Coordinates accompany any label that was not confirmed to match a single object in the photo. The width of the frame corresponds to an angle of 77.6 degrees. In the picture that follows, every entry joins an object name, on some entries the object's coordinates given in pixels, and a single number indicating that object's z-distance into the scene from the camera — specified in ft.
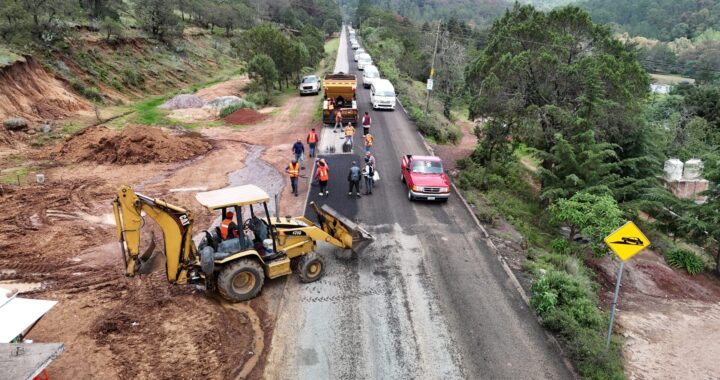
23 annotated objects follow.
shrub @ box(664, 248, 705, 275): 55.06
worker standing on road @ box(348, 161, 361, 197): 56.70
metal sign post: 31.21
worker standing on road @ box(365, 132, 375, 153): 71.20
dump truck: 92.43
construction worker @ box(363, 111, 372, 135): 84.58
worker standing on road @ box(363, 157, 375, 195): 59.31
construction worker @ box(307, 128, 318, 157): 73.36
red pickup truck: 56.75
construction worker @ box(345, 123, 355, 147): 75.36
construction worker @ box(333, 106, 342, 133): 86.53
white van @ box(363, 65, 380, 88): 134.31
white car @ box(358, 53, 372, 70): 173.31
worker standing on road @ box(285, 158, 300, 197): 56.85
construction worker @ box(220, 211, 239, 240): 34.40
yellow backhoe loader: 31.50
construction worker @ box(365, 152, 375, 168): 60.13
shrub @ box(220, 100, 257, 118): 104.01
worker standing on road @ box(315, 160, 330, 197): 55.42
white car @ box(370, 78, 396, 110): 106.83
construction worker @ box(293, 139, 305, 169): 65.98
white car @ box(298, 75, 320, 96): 128.26
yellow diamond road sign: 30.12
